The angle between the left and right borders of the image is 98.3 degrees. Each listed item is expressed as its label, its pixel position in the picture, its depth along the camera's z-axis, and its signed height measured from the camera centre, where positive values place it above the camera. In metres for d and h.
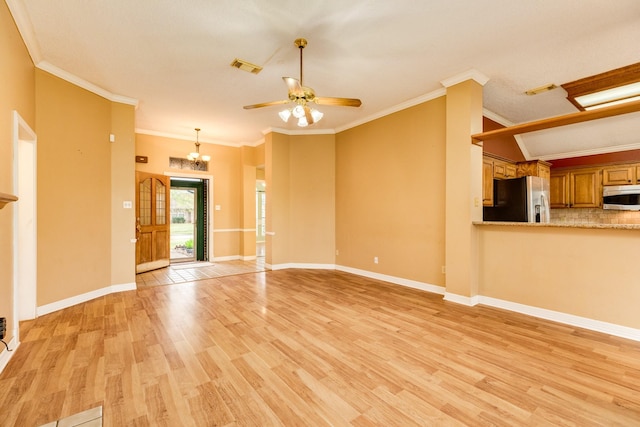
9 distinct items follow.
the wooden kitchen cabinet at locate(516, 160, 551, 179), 5.03 +0.79
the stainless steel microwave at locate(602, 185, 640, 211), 4.85 +0.25
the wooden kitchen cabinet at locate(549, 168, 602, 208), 5.44 +0.47
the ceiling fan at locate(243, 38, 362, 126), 2.81 +1.20
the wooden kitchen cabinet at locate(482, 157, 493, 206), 4.36 +0.48
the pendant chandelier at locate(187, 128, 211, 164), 6.11 +1.28
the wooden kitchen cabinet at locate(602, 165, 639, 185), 5.06 +0.68
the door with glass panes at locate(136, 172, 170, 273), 5.80 -0.18
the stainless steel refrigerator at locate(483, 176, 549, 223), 4.14 +0.17
